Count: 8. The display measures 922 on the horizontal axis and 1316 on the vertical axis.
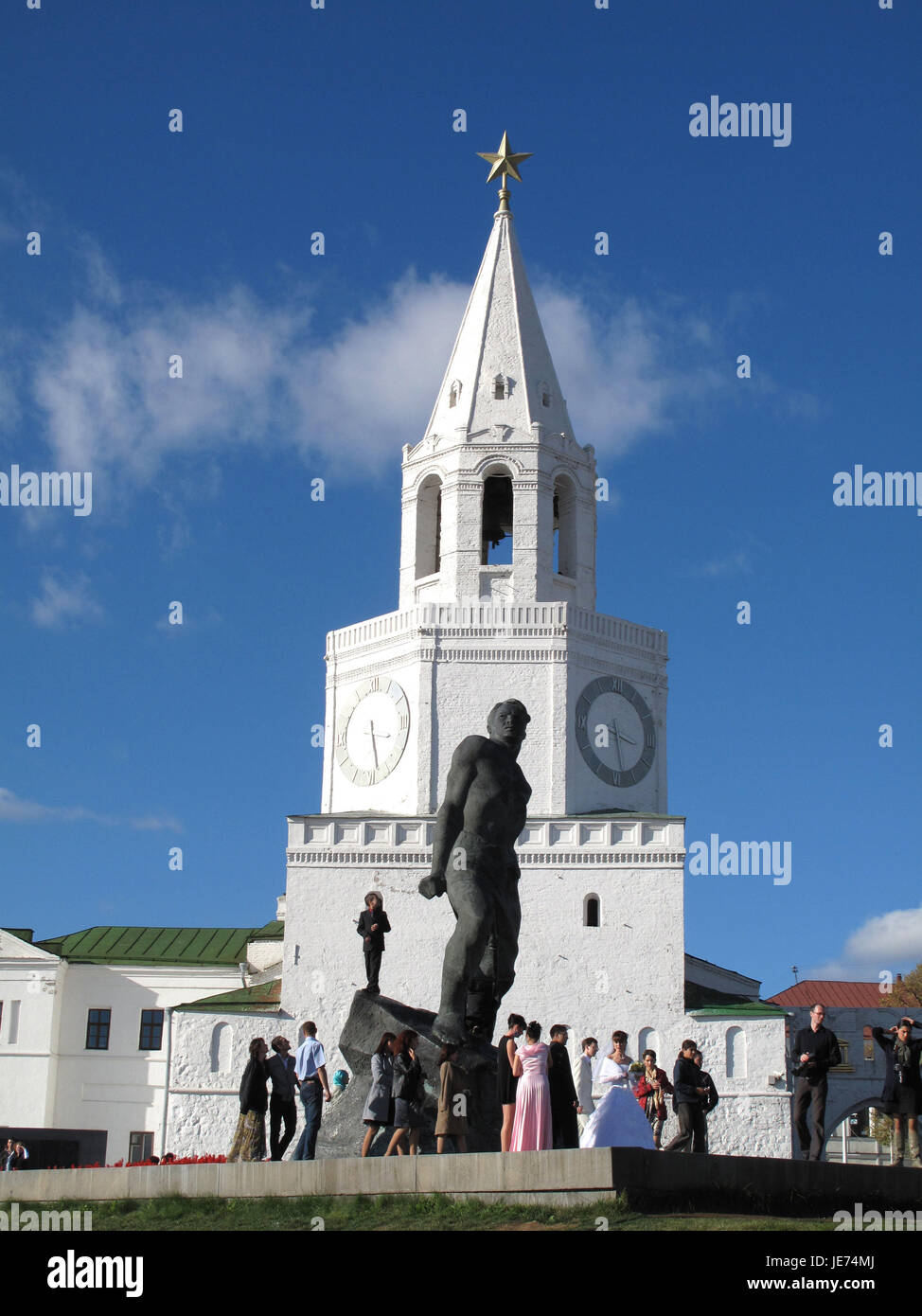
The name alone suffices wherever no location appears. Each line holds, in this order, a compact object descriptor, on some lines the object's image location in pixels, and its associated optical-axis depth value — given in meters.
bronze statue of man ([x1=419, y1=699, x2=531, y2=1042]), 15.91
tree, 71.00
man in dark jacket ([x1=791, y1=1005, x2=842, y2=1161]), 16.80
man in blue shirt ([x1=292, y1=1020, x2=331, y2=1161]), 16.67
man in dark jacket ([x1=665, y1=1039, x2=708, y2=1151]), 16.94
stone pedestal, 16.28
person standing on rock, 18.86
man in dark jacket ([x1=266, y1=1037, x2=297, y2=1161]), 16.41
